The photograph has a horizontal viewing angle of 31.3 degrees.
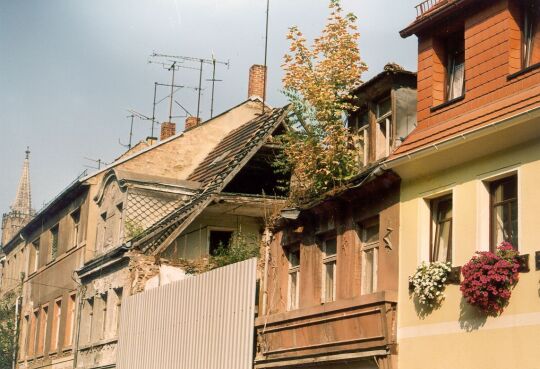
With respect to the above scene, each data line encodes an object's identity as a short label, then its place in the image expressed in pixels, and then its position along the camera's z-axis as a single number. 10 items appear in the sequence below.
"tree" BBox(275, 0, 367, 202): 20.50
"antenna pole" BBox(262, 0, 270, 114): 28.39
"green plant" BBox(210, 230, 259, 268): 26.86
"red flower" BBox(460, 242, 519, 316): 14.46
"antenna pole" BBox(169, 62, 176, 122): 39.25
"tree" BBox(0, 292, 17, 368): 43.56
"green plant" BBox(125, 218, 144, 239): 30.26
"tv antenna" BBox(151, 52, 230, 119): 38.84
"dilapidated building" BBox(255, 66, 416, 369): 17.75
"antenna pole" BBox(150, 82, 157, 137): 43.06
